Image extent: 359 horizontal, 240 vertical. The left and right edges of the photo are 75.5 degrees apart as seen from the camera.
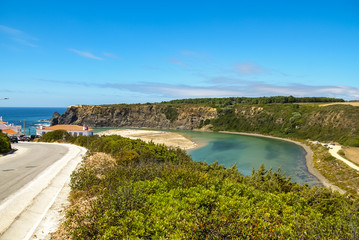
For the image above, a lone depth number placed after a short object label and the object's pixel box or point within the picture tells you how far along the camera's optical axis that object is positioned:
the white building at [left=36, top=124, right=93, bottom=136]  53.49
